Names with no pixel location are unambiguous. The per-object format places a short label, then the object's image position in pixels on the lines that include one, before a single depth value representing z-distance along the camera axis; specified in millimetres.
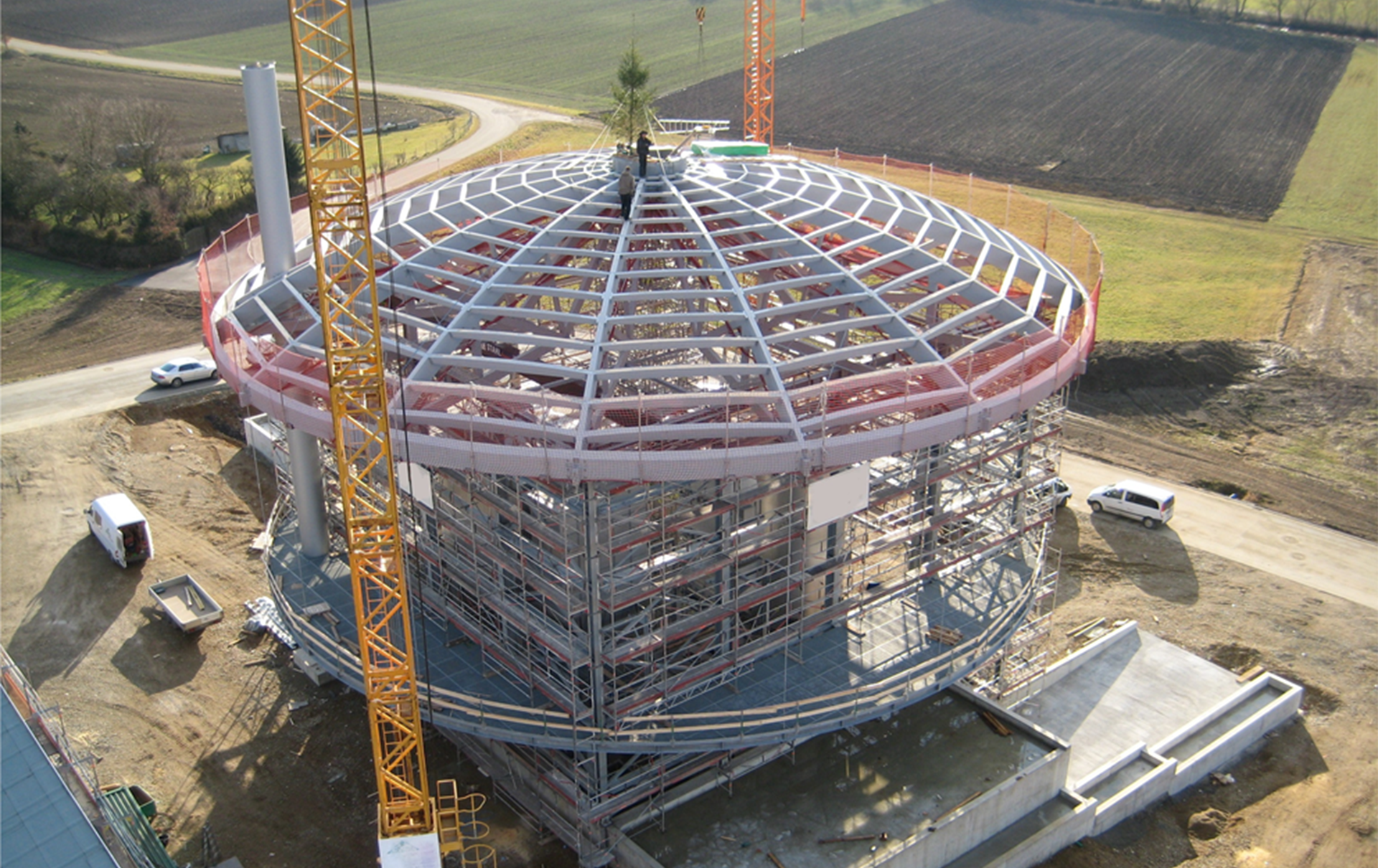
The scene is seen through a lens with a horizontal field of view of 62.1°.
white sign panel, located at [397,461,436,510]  27406
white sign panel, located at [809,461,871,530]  26578
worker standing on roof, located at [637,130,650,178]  31531
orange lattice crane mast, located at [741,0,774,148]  74750
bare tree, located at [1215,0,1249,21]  119625
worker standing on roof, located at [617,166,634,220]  30344
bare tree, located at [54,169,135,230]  69500
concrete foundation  26047
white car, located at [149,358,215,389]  52969
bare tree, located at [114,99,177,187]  74062
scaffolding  26031
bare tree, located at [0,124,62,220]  71312
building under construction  25812
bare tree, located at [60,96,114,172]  71375
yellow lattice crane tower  23500
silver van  43312
